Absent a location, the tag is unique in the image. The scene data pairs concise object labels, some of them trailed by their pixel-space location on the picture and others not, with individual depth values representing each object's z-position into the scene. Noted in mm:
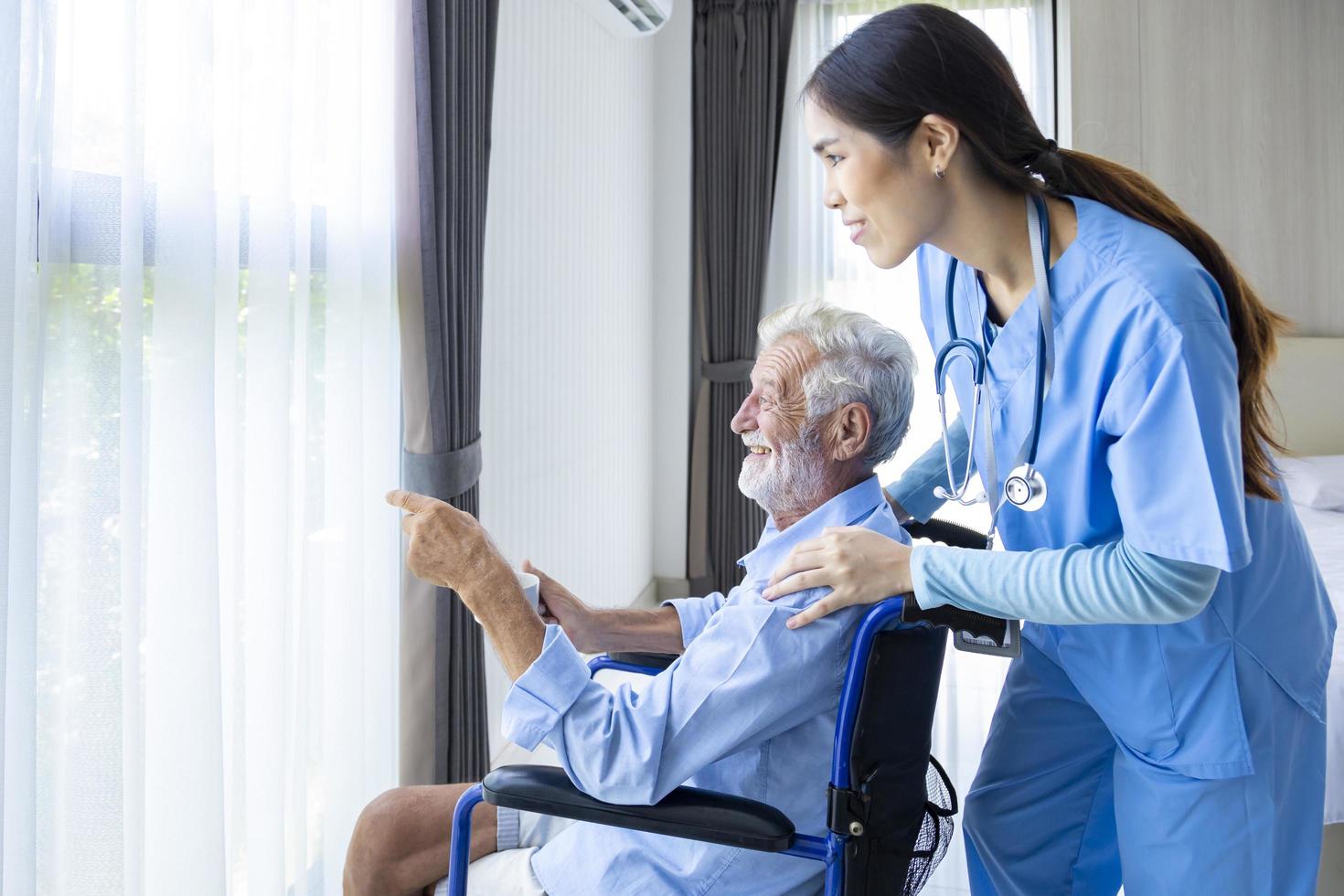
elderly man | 1191
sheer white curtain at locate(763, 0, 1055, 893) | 4254
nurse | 1083
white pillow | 3365
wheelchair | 1131
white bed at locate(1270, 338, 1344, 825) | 3803
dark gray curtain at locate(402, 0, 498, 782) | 2066
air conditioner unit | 3535
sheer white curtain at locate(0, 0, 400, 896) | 1284
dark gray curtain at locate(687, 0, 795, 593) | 4457
